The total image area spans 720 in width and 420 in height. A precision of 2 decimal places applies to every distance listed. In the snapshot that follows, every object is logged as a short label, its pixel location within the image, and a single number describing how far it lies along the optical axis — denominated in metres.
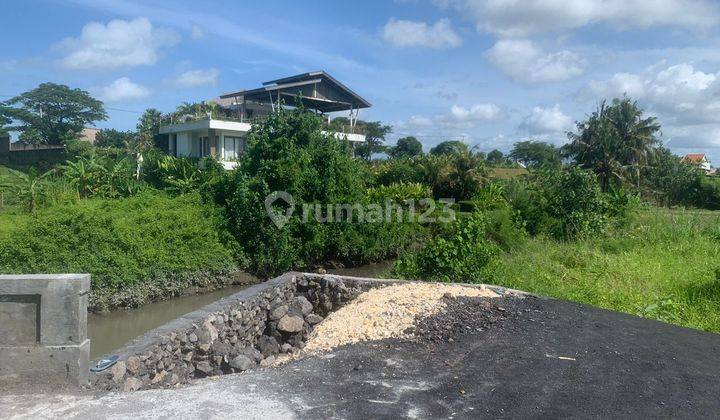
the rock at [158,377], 5.78
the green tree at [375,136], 50.31
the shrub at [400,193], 19.36
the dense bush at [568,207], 16.41
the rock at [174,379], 5.91
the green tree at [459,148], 25.32
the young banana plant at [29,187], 18.66
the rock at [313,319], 8.31
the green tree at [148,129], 38.66
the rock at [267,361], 6.34
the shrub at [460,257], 9.77
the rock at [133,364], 5.57
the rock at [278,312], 8.45
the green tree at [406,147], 55.92
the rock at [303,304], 8.72
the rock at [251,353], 7.09
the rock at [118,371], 5.27
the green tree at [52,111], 52.22
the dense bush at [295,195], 15.10
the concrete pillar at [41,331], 4.62
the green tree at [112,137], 46.67
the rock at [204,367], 6.63
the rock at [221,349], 6.97
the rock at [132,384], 5.25
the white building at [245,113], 31.81
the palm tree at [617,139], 33.59
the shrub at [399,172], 26.78
